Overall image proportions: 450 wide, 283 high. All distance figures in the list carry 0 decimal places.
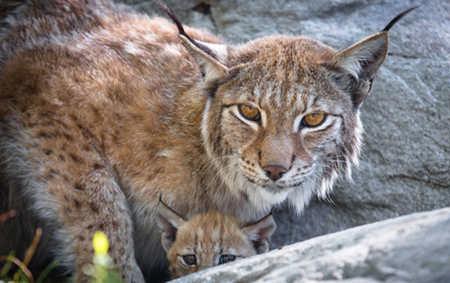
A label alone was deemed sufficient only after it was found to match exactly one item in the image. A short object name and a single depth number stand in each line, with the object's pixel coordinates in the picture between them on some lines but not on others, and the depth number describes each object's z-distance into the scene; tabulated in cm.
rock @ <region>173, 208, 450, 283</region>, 602
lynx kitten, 987
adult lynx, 1009
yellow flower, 500
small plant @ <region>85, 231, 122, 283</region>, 497
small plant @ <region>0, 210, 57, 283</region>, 830
